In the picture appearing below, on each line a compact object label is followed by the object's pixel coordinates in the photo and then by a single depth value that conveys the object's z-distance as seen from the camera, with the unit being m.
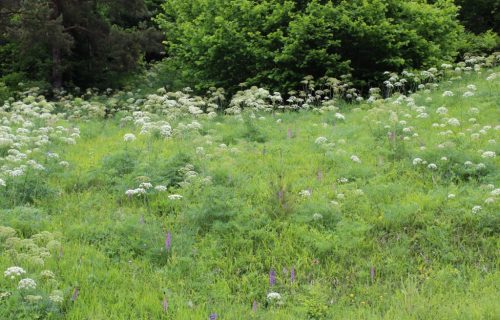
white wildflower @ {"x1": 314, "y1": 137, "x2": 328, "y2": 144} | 8.62
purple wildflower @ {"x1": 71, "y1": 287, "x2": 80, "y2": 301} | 4.61
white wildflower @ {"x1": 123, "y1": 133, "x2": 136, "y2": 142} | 8.34
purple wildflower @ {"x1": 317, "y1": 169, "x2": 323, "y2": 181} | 7.35
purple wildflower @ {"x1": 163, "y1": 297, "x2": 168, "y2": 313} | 4.57
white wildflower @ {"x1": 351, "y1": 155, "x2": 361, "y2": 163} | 7.69
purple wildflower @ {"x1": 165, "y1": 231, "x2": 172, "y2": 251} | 5.50
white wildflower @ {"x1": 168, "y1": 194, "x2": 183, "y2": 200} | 6.17
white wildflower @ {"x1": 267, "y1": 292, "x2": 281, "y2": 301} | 4.77
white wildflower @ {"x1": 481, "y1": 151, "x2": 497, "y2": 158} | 7.06
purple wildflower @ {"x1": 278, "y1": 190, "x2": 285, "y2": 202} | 6.34
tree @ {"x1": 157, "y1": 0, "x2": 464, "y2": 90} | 12.67
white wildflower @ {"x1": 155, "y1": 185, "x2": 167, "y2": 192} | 6.47
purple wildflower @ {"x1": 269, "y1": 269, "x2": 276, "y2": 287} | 5.11
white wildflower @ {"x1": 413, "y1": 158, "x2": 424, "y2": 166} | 7.25
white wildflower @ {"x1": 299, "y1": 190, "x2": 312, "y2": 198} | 6.56
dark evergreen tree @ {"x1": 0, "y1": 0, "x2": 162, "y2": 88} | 14.90
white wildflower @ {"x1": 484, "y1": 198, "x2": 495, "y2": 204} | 5.82
